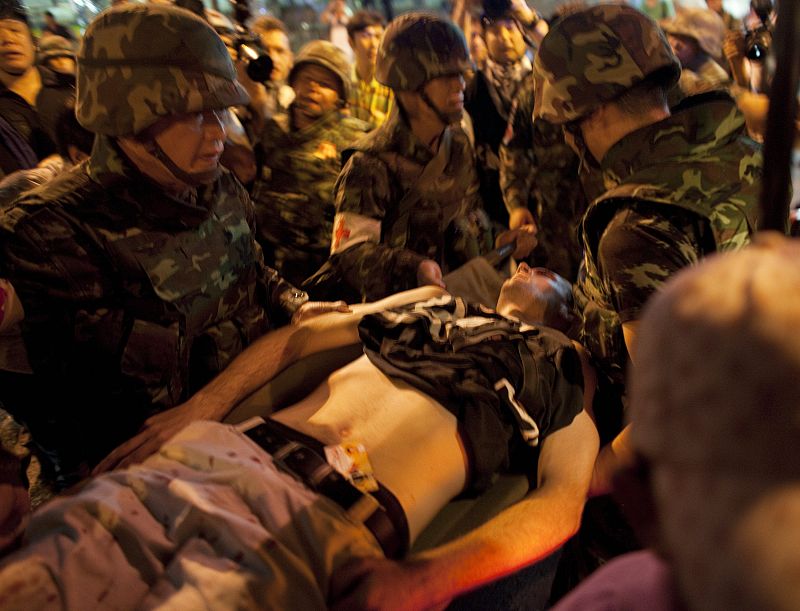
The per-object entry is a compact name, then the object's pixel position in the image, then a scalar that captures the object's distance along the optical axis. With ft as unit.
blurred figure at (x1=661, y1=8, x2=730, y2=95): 14.17
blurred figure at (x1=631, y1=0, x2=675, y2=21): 23.63
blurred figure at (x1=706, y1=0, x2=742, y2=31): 17.39
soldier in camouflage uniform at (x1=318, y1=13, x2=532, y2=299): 9.32
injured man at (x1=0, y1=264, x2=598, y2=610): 4.23
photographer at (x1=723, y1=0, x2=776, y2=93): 11.32
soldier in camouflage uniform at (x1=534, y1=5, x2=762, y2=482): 5.80
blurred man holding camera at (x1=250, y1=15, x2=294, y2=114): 15.62
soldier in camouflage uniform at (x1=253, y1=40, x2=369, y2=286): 11.91
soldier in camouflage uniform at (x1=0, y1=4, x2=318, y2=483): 6.20
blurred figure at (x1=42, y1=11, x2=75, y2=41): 20.02
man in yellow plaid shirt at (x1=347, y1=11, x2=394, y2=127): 15.70
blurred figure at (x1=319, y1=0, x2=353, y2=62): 25.29
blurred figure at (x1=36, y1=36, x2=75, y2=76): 12.98
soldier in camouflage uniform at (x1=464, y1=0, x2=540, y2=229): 13.67
